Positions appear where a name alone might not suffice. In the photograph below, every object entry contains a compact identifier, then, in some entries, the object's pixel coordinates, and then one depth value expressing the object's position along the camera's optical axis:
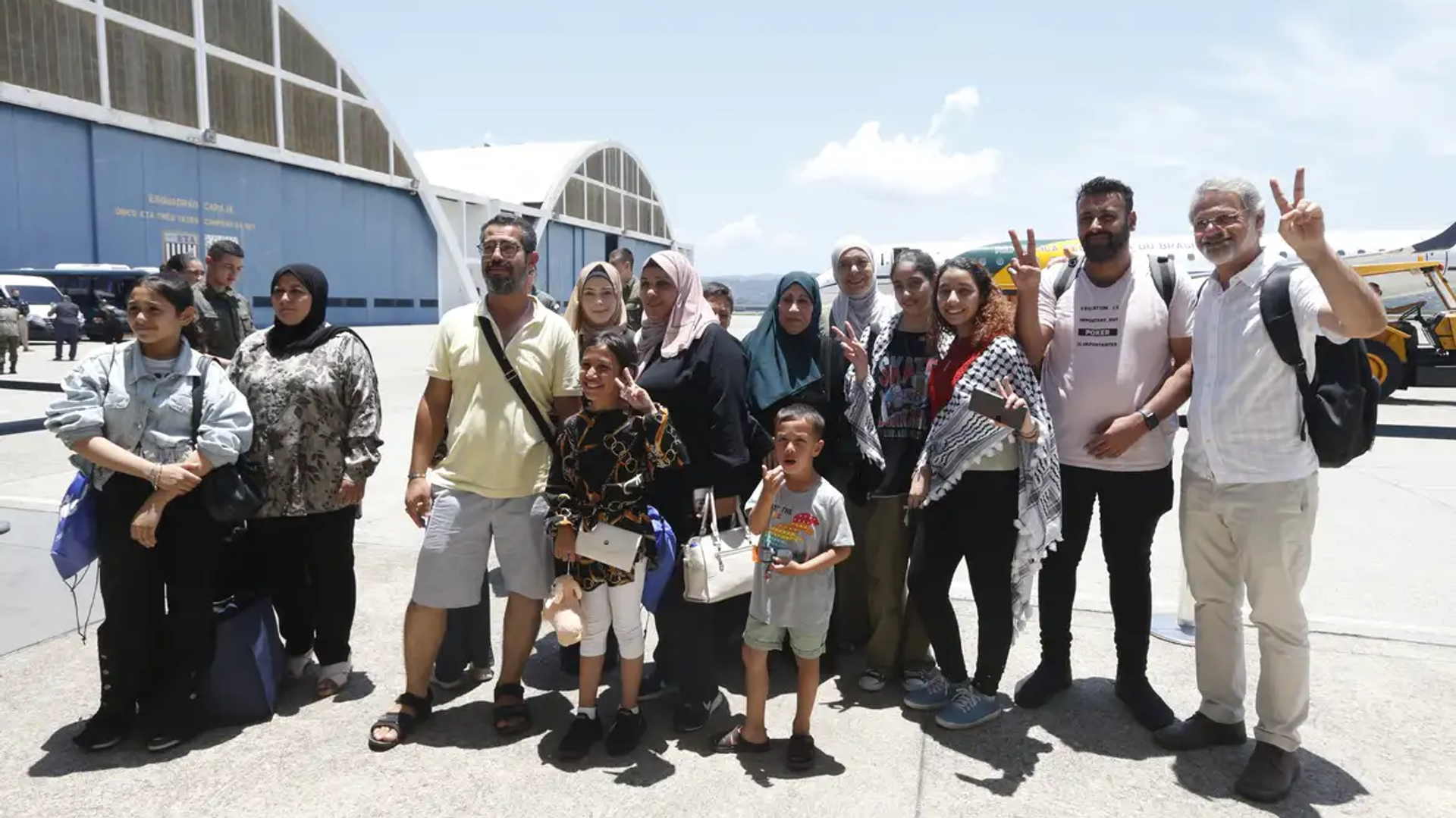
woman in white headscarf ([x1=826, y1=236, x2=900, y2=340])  4.00
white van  21.36
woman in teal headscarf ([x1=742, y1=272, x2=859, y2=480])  3.64
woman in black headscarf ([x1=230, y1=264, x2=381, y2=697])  3.49
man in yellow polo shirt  3.29
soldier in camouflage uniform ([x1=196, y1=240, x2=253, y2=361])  5.34
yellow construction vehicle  13.12
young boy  3.09
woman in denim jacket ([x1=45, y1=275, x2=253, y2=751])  3.09
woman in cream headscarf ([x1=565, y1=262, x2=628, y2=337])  3.96
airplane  14.56
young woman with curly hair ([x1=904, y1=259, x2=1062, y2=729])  3.20
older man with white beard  2.88
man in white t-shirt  3.29
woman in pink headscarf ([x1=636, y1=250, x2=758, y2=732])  3.34
